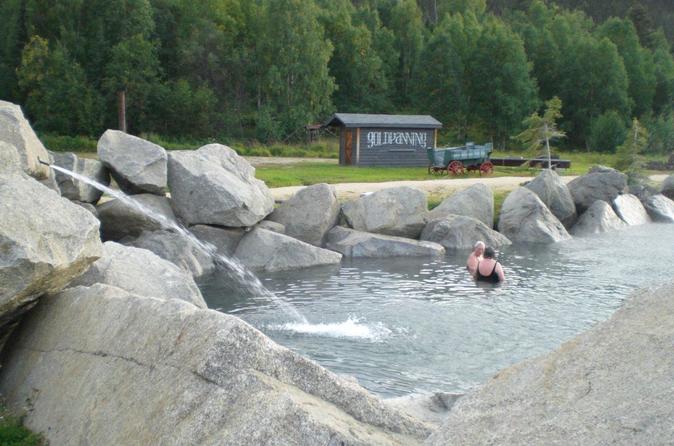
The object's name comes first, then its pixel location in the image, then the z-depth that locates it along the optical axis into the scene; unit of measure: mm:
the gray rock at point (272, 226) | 19422
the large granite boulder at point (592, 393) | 3359
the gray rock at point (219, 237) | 18234
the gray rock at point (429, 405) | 6577
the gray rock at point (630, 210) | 25700
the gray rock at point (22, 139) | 10867
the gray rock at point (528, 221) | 22297
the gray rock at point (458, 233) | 20703
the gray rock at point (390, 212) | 20672
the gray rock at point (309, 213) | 19969
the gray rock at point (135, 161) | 17734
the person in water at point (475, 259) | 15554
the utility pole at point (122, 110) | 38062
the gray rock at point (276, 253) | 17812
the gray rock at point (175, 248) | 16500
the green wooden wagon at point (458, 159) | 32500
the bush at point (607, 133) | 52056
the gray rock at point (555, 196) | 24734
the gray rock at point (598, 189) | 26203
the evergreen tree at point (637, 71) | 60969
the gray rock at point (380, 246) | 19516
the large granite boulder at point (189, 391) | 4680
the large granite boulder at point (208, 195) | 17969
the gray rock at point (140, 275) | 9867
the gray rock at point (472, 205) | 22558
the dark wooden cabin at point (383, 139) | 36250
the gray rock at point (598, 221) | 24188
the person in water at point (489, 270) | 15250
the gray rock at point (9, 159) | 8656
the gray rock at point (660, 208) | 26797
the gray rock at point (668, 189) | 30266
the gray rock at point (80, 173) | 17250
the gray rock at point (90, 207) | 17031
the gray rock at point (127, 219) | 17094
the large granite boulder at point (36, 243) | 6938
